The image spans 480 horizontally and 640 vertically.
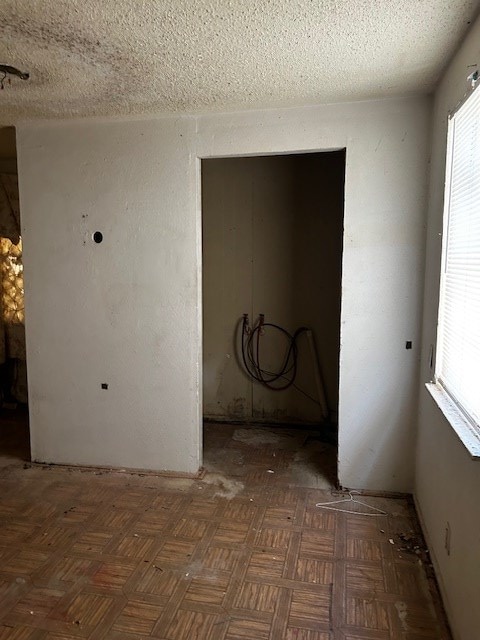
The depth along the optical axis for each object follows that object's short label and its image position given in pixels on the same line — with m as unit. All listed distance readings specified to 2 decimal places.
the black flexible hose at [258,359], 4.33
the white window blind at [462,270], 1.82
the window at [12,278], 4.70
